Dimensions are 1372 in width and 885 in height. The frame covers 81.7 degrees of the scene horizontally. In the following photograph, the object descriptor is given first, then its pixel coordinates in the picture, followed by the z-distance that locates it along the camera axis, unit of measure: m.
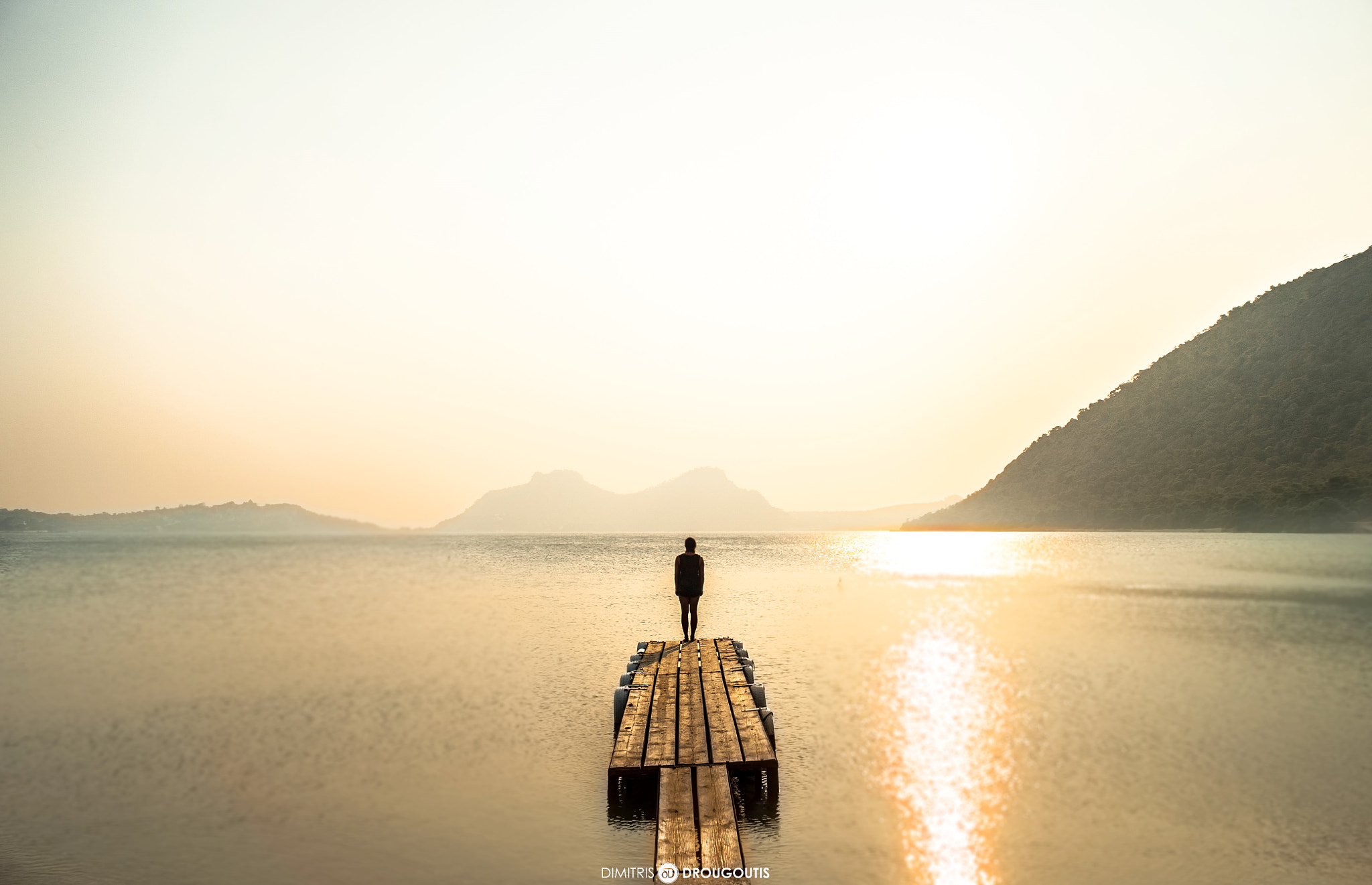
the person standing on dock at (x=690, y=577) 22.94
